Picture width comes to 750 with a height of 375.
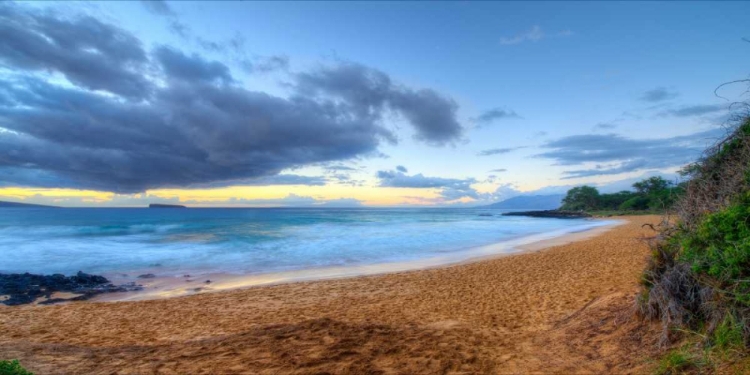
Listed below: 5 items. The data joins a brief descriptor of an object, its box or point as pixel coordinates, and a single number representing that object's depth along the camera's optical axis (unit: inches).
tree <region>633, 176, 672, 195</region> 2957.4
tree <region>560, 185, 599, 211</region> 3585.1
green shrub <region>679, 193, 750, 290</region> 139.6
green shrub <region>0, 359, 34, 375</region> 148.0
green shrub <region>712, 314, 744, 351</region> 135.6
